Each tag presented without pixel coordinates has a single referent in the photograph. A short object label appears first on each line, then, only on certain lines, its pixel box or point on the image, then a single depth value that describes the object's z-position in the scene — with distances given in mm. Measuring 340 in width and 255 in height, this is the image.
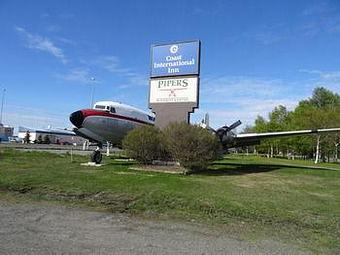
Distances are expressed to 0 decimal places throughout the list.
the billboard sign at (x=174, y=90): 21703
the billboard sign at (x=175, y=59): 21964
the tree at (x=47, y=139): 103375
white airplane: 22953
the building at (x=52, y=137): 113450
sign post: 21766
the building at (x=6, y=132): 110712
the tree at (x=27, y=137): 103062
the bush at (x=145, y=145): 19725
